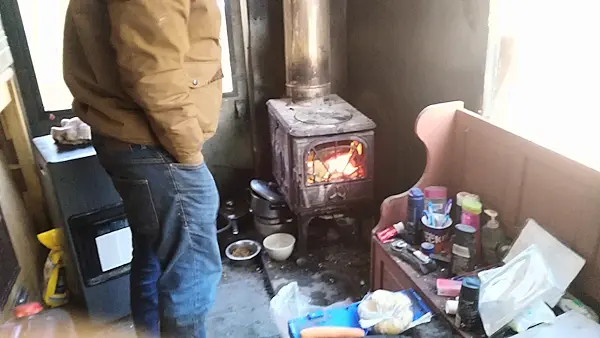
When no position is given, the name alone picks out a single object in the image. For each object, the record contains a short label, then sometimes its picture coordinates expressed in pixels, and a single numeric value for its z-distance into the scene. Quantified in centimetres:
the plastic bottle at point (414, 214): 163
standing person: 114
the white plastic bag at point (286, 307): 167
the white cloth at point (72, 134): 193
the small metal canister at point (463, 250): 144
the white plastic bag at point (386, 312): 129
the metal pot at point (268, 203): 235
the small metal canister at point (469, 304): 122
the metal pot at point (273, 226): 236
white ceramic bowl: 222
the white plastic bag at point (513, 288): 120
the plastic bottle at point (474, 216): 151
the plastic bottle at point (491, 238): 148
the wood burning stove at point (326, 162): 203
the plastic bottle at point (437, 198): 166
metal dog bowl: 229
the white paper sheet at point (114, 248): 186
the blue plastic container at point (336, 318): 134
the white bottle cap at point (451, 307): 131
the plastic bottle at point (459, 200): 158
